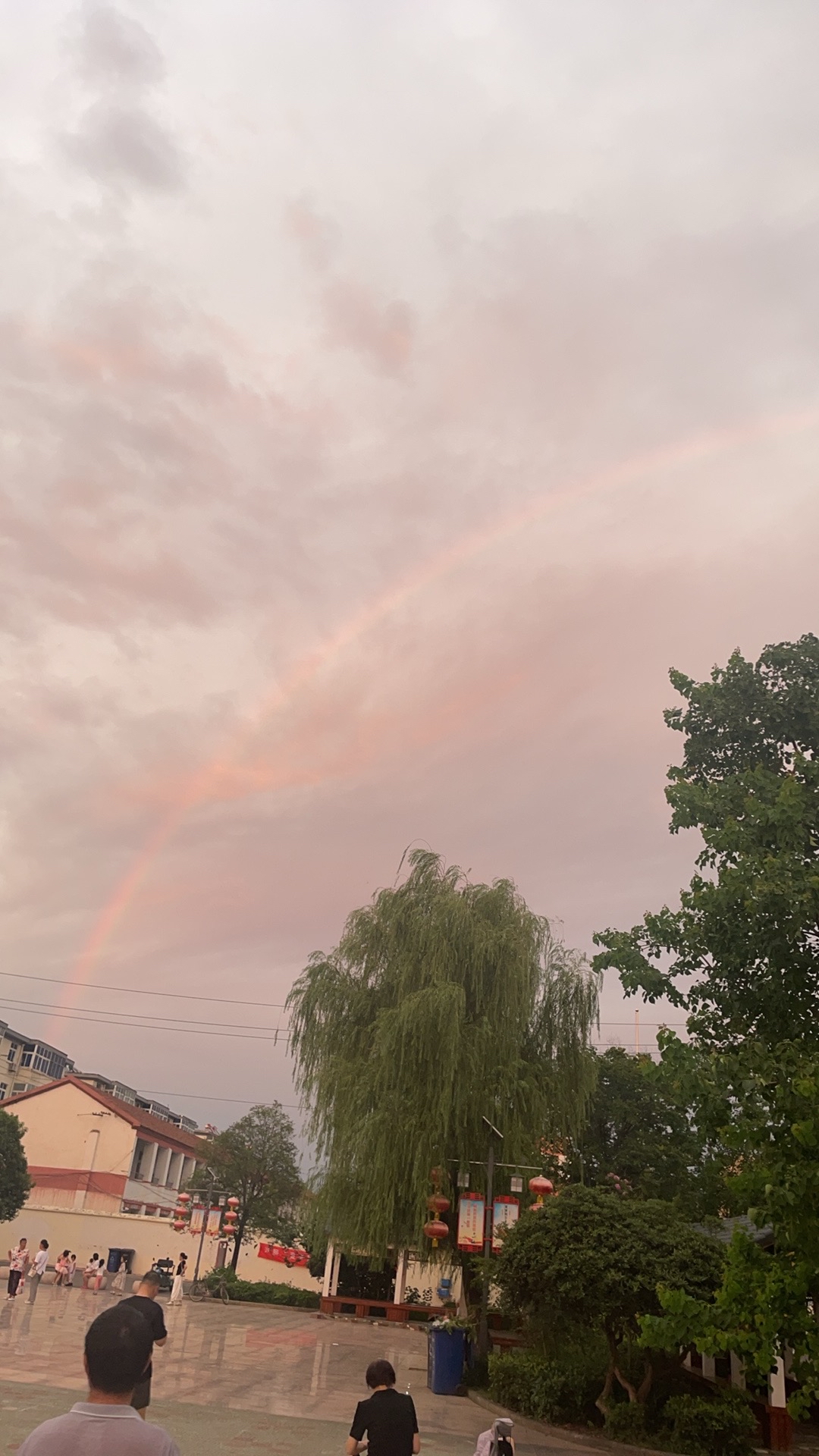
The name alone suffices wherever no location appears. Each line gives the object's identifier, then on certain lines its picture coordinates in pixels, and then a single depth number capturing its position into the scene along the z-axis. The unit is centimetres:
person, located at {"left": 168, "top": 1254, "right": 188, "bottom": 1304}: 2978
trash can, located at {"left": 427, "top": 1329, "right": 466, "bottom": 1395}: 1669
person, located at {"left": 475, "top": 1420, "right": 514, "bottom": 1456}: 685
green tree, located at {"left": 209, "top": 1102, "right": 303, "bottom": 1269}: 4672
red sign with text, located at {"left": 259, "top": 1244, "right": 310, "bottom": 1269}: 4072
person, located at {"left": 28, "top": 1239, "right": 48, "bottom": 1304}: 2639
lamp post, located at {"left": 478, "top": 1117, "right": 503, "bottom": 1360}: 1745
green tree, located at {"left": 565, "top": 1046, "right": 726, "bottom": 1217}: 3130
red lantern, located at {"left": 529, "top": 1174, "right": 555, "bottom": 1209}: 1706
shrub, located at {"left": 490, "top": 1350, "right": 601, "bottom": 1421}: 1420
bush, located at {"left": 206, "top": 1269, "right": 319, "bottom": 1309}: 3759
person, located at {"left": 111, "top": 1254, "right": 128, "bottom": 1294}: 3941
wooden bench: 3150
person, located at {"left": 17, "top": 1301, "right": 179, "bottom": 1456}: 259
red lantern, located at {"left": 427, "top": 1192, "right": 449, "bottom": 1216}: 1833
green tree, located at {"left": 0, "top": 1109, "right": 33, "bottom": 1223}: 4400
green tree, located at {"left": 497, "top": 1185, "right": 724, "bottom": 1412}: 1257
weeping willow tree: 2070
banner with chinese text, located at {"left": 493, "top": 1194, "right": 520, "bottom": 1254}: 1784
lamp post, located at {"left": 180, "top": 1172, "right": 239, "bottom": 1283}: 3772
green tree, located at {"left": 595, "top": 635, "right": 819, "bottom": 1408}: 848
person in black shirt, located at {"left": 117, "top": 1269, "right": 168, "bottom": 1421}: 688
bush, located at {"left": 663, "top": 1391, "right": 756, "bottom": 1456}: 1247
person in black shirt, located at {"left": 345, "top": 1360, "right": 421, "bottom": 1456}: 540
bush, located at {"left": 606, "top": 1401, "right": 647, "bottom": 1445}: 1295
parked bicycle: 3684
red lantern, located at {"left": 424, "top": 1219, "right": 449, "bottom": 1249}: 1781
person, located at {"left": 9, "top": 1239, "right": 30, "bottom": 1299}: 2700
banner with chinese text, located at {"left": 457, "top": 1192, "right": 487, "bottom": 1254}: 1788
